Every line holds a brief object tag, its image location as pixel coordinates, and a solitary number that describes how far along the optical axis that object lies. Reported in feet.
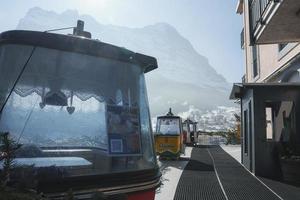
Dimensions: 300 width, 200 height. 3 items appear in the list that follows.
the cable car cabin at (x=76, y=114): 7.43
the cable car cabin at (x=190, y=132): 103.82
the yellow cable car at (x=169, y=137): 58.85
